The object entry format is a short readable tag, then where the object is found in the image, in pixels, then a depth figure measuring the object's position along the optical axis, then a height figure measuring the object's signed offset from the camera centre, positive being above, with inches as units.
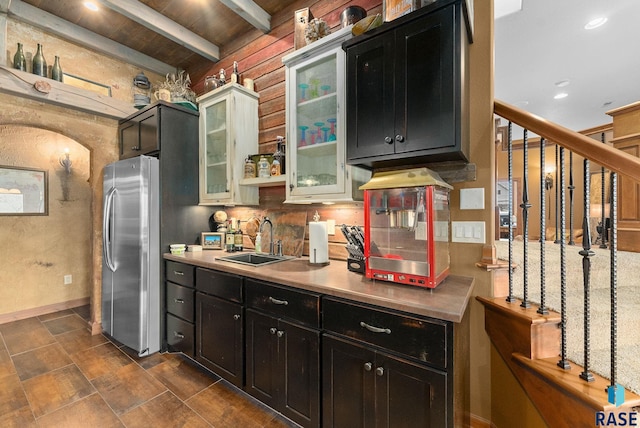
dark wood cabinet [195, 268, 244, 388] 71.8 -32.4
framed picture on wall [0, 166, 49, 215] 125.1 +11.6
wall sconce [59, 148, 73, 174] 143.5 +29.2
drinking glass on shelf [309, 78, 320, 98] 79.8 +38.3
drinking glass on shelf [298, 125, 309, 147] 81.5 +24.1
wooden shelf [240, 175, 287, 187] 87.5 +11.3
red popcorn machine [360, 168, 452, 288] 53.2 -3.1
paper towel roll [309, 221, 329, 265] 76.0 -9.0
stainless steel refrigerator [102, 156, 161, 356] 93.0 -14.2
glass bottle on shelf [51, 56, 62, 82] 106.3 +57.5
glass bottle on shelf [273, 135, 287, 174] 91.7 +19.9
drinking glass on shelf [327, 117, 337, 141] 76.1 +24.8
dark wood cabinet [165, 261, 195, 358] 86.5 -32.1
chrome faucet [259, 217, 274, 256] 96.7 -7.0
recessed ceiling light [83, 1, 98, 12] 96.0 +77.4
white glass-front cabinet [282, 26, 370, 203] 72.1 +26.2
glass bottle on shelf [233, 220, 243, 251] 107.9 -10.4
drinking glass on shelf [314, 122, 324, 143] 78.9 +24.7
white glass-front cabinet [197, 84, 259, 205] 98.3 +28.4
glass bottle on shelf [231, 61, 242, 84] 106.6 +59.2
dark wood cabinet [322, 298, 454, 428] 42.7 -28.0
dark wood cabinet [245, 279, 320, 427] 57.1 -32.5
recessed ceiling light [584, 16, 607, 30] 95.7 +70.6
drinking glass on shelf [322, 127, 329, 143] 77.7 +24.4
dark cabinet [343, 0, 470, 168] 52.2 +26.8
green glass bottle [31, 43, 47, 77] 102.7 +58.9
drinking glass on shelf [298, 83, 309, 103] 82.3 +38.4
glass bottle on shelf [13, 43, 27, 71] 99.7 +59.0
